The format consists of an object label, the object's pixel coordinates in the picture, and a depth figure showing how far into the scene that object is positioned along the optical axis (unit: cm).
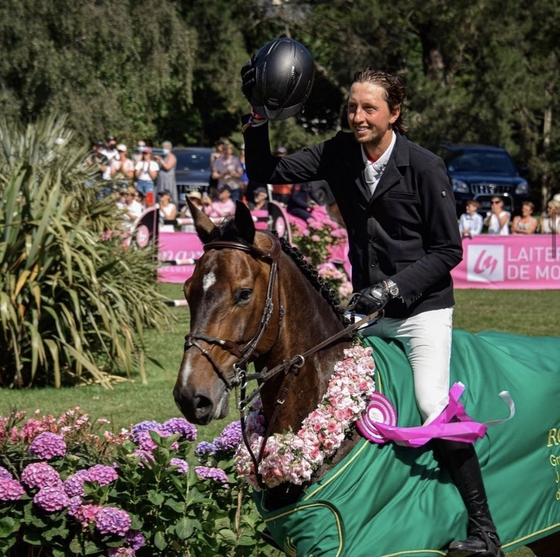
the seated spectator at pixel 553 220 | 1948
